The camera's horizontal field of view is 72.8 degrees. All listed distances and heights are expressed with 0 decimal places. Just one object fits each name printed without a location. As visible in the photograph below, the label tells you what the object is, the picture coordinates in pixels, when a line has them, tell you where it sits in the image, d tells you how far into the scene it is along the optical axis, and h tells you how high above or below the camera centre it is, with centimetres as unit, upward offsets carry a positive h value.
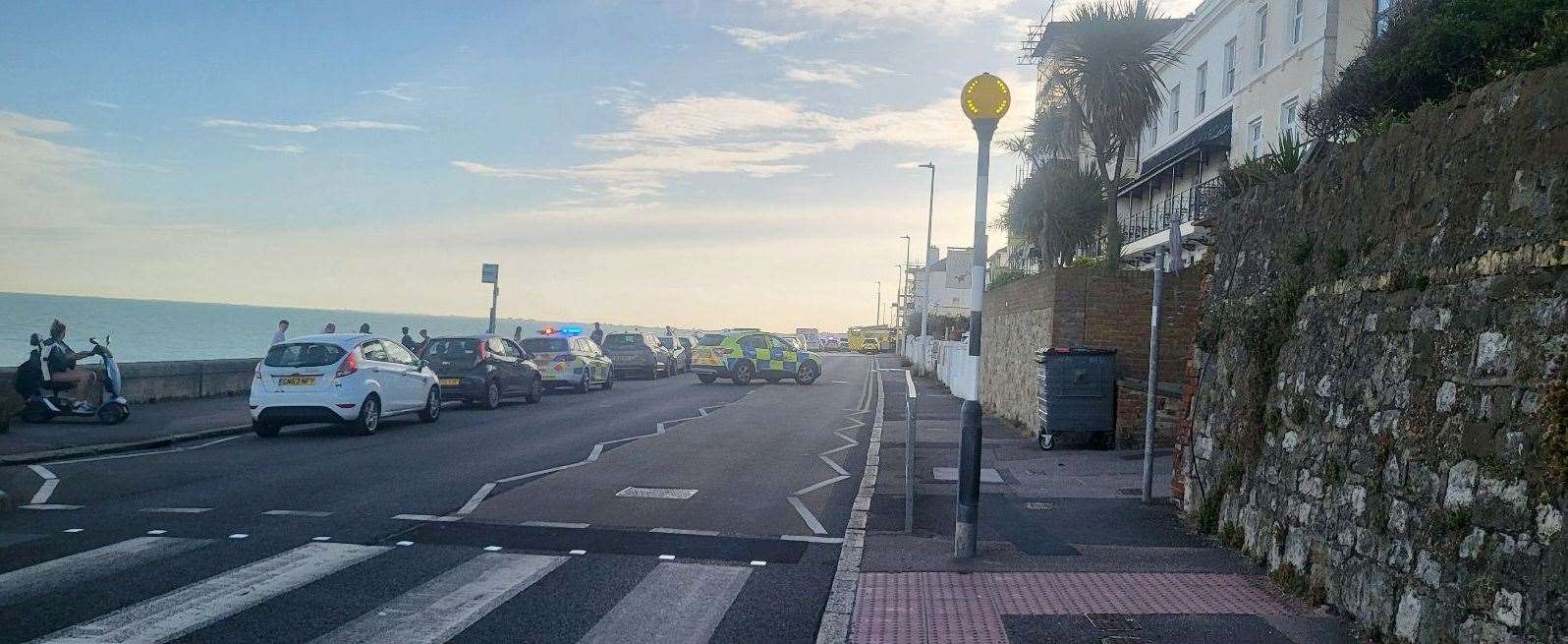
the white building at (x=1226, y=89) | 2448 +748
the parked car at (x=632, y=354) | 3603 -81
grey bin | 1438 -50
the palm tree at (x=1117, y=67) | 2656 +733
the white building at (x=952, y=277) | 4497 +312
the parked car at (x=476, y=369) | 2111 -96
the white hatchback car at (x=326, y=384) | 1502 -105
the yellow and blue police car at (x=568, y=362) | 2709 -93
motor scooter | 1521 -151
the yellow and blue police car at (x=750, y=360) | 3259 -69
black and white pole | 745 +39
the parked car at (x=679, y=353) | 4212 -80
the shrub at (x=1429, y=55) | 921 +308
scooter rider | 1559 -99
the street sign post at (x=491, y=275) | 2638 +115
